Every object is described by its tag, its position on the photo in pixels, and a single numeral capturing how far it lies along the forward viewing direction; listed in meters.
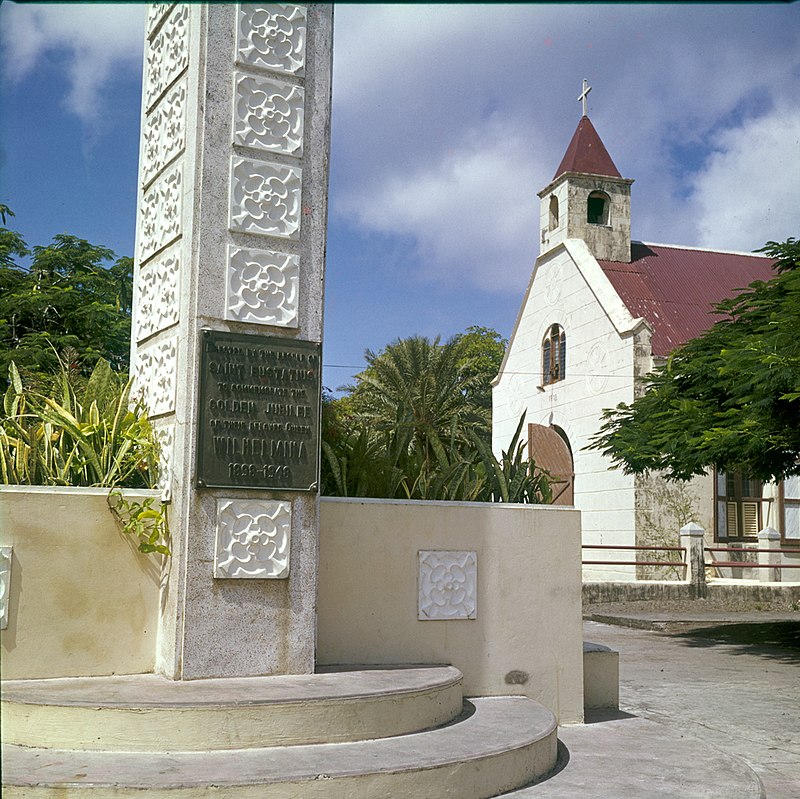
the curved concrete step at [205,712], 5.00
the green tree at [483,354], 46.81
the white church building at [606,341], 26.53
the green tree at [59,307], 20.55
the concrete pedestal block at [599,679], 8.13
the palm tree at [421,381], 32.09
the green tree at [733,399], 12.26
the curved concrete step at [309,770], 4.44
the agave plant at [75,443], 6.26
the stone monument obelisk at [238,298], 6.01
